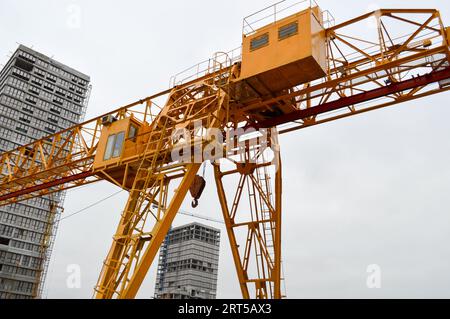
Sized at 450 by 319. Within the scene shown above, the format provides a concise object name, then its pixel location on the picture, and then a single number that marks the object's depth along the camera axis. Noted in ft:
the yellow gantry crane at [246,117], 42.04
